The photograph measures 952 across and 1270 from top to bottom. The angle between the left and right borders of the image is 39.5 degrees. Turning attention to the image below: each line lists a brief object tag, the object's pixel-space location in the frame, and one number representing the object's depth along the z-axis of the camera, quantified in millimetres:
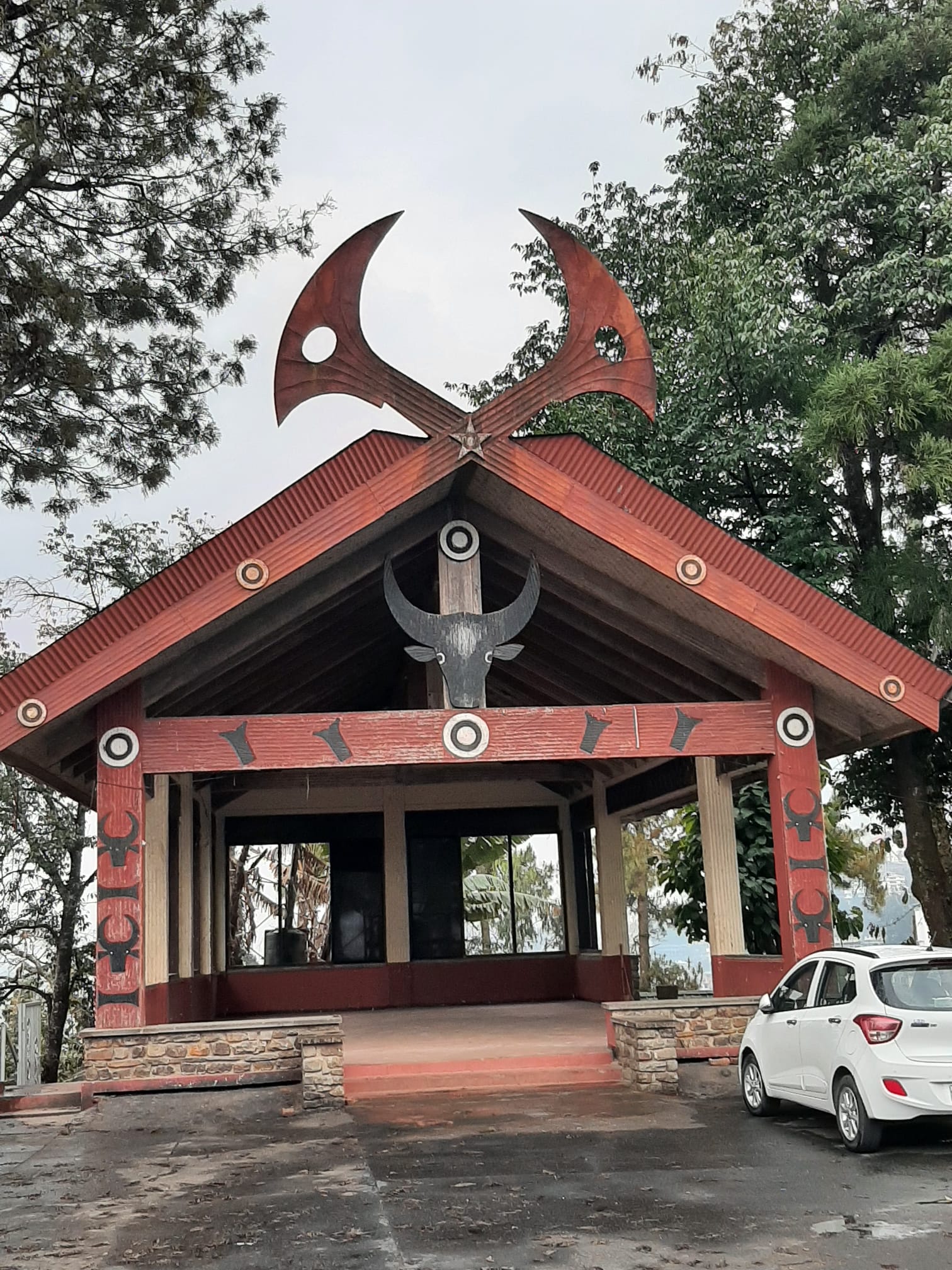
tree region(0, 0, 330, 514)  14203
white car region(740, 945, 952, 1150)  8281
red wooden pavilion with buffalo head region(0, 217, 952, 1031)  11875
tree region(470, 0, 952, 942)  18281
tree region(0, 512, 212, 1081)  26172
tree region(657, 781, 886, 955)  19875
